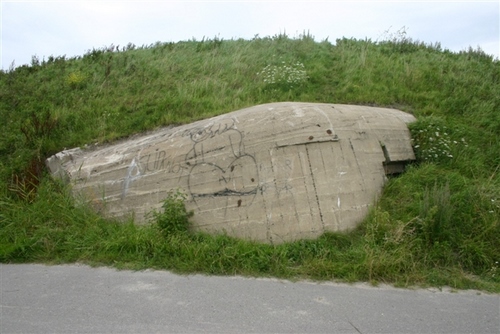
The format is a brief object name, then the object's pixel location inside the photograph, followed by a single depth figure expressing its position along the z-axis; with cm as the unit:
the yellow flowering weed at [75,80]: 1071
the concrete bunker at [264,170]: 614
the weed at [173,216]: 596
